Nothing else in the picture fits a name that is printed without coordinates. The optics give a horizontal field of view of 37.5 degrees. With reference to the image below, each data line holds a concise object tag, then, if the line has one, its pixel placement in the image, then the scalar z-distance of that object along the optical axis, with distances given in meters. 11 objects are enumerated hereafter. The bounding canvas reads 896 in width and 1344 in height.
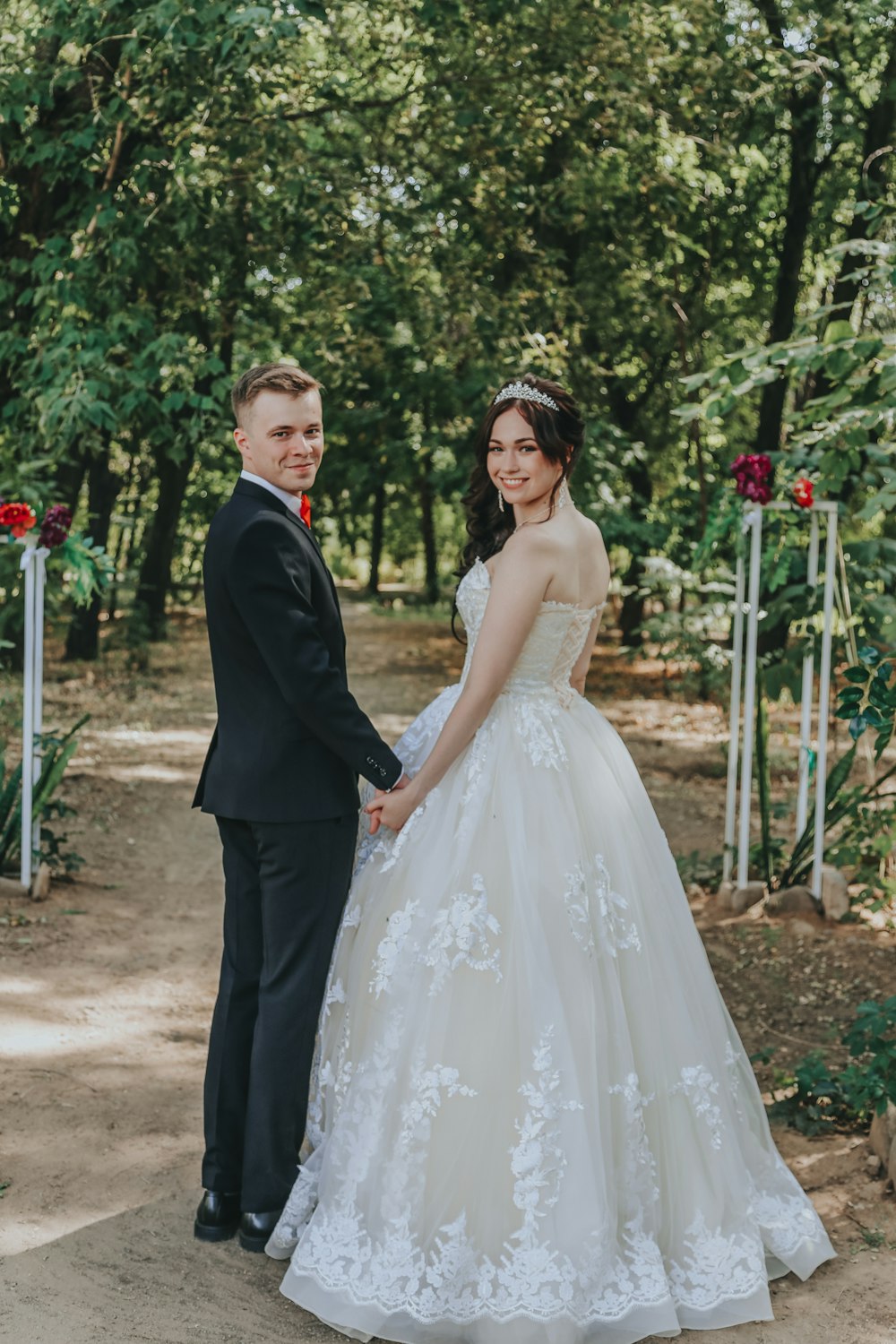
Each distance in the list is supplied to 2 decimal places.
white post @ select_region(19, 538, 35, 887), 5.82
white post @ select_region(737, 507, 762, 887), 6.12
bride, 2.88
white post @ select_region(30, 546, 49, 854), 5.85
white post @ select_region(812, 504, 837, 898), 5.93
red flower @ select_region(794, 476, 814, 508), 5.89
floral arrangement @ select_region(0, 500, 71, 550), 5.72
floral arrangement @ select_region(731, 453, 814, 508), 6.01
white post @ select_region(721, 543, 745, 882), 6.33
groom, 3.08
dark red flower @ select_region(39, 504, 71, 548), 5.87
